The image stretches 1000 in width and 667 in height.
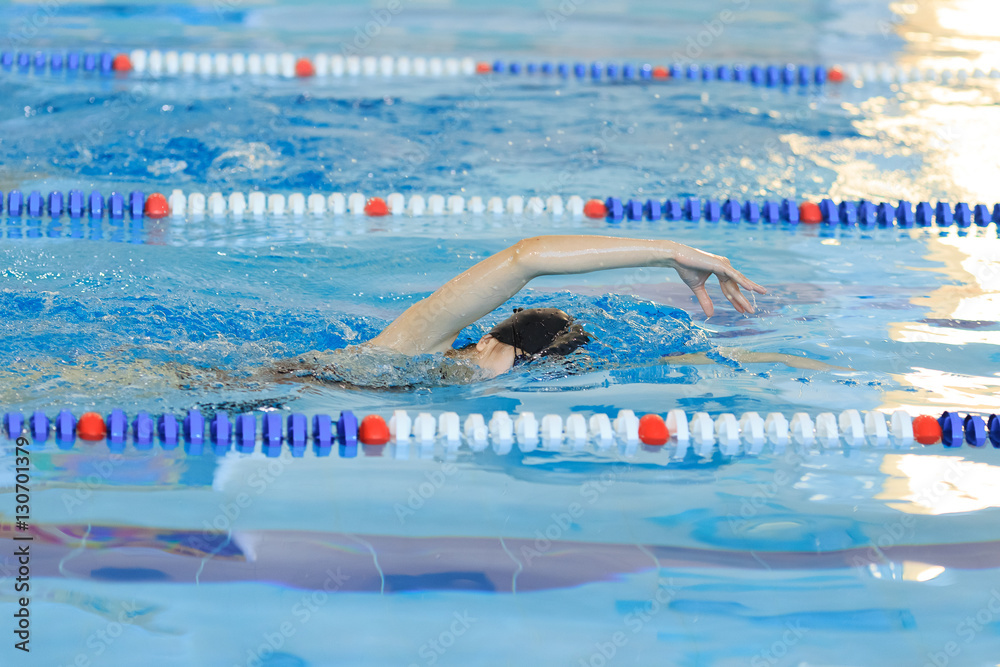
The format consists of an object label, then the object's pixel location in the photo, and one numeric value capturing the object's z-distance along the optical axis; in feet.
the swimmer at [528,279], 17.52
